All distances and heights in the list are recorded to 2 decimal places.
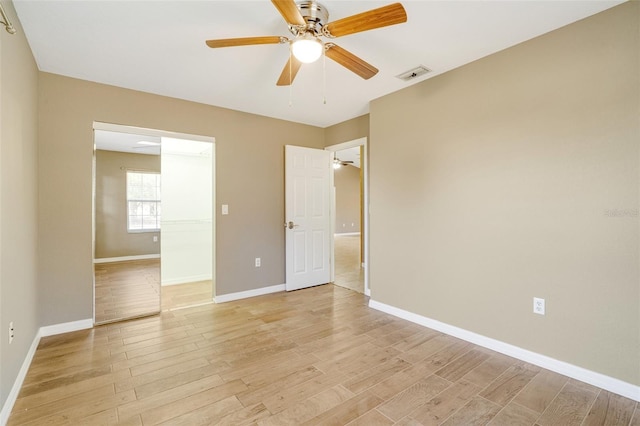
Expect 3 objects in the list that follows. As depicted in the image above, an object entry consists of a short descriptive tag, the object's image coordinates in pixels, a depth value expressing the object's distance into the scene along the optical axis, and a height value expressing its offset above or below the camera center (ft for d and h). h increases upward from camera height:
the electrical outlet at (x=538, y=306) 7.43 -2.44
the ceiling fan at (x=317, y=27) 5.05 +3.49
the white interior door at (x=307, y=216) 14.21 -0.23
